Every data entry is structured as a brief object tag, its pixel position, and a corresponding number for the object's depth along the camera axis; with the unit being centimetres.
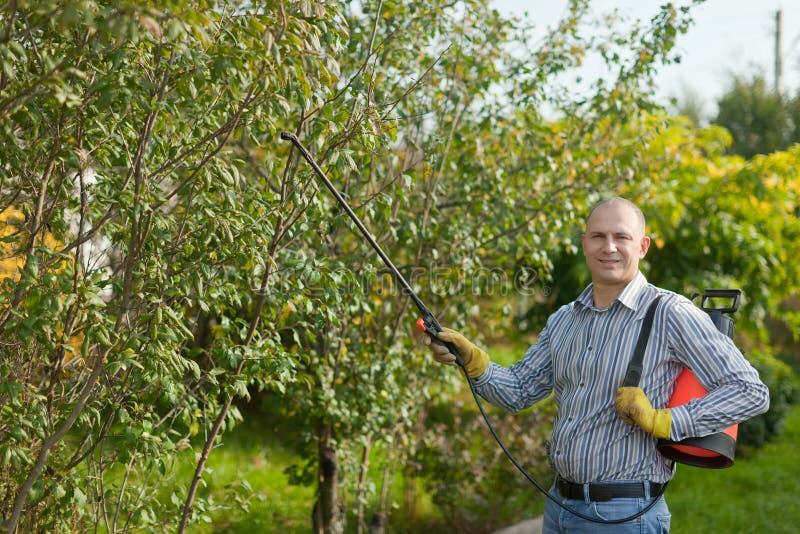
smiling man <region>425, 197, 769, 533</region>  231
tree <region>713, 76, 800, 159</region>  1933
